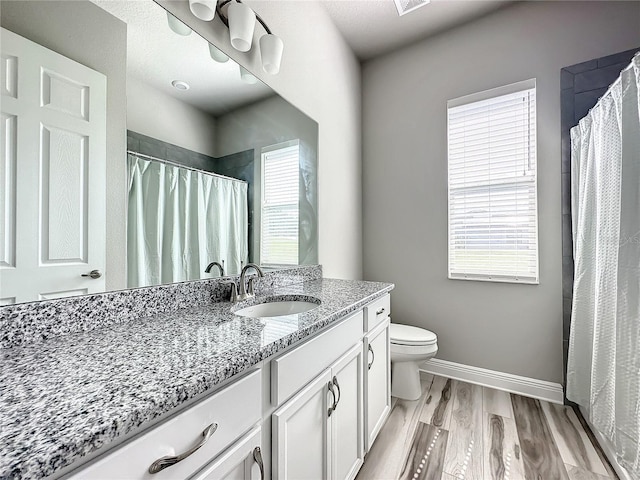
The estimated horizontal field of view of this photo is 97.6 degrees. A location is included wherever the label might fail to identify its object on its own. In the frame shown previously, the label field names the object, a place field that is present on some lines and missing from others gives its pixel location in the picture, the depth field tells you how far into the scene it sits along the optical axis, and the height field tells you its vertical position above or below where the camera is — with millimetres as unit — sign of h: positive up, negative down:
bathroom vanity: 388 -264
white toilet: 1856 -773
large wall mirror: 699 +306
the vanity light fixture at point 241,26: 1168 +945
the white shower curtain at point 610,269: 1080 -124
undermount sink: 1242 -293
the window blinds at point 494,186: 1954 +418
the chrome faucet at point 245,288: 1231 -203
